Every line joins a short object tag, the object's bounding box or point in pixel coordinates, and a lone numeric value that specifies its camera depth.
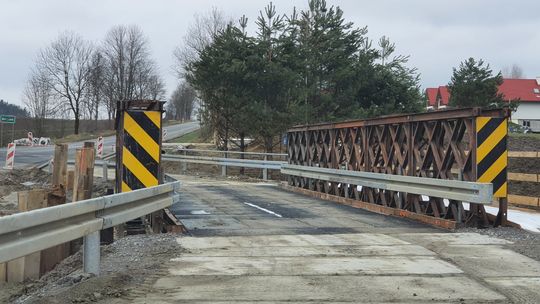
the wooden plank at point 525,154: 13.27
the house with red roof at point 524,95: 84.44
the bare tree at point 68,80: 75.19
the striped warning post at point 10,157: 24.61
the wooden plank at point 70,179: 15.58
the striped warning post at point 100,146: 28.34
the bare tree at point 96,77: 76.12
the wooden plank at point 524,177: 13.16
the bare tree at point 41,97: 76.97
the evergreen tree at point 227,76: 29.22
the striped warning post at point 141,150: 8.80
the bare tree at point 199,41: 52.47
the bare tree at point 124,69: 76.75
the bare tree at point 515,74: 144.93
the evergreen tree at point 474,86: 36.94
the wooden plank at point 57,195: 8.70
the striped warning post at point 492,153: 9.70
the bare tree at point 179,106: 127.50
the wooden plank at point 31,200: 9.19
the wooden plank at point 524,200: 12.76
